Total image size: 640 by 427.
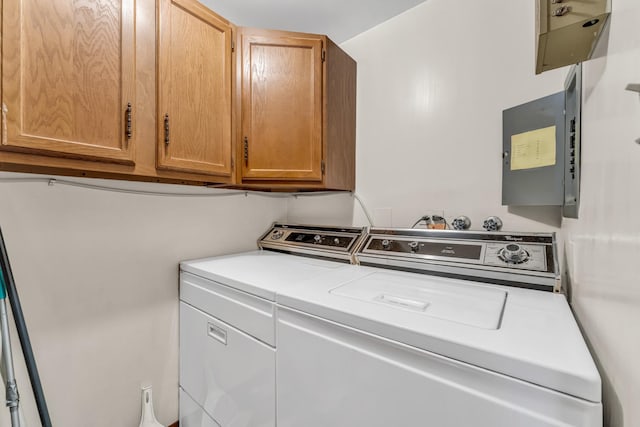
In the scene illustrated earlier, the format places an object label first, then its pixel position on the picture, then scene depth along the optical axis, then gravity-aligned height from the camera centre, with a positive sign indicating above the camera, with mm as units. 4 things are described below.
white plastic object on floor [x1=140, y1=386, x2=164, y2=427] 1424 -1071
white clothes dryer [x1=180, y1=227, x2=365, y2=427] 1080 -539
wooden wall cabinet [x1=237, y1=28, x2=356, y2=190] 1549 +552
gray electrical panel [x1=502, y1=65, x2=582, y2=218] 963 +246
